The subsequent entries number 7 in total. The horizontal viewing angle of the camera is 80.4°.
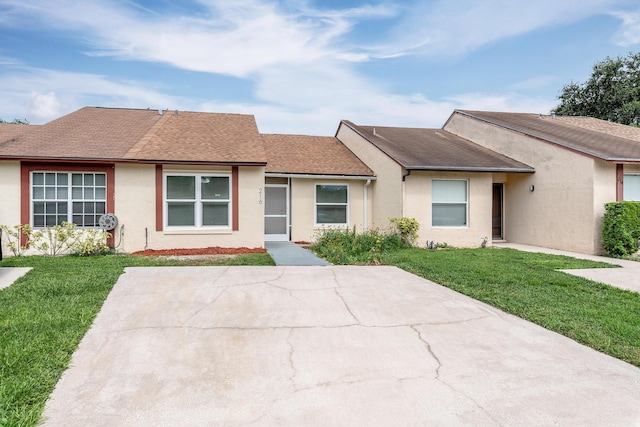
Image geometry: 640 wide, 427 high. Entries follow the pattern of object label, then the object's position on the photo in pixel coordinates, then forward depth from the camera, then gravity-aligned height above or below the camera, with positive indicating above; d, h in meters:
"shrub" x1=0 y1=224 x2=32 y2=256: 10.16 -0.68
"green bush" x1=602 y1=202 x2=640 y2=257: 10.73 -0.51
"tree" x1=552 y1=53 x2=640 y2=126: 29.08 +9.50
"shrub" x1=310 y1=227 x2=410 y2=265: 9.70 -1.05
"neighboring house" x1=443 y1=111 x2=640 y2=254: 11.32 +1.07
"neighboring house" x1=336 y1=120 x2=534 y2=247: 12.77 +0.77
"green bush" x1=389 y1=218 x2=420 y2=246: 12.40 -0.57
